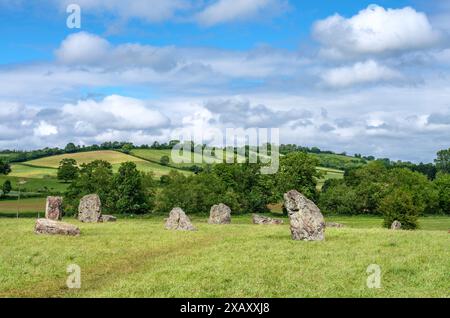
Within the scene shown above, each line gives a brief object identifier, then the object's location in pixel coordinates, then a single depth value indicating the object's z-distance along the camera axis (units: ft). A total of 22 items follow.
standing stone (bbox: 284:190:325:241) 110.73
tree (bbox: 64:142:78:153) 550.36
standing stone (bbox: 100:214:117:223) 184.45
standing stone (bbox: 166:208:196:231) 142.41
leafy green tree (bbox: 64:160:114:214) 319.06
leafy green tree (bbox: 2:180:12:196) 353.10
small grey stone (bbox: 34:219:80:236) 117.39
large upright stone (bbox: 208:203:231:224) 180.75
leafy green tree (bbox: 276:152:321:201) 340.18
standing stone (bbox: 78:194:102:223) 170.50
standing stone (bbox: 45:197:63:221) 161.68
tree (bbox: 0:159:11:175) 423.64
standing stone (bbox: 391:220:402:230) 167.22
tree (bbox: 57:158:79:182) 411.54
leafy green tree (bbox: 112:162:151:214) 318.04
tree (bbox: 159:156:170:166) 502.38
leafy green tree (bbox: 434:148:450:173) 561.64
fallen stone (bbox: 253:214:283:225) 197.08
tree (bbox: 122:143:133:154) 537.36
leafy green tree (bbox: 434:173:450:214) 368.07
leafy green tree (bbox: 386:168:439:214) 349.41
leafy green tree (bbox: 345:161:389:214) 346.33
